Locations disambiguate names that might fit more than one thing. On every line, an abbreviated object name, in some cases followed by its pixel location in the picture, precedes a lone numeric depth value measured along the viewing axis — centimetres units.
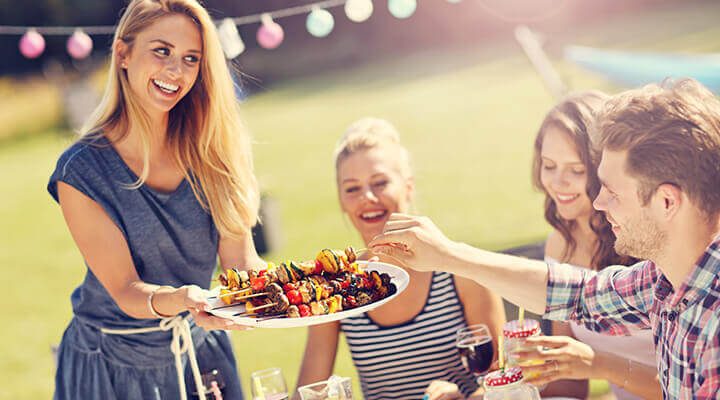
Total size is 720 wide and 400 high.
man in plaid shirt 193
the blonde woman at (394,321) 322
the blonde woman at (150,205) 276
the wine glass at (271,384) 243
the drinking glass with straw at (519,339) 243
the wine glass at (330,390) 228
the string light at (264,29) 427
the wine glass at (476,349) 271
